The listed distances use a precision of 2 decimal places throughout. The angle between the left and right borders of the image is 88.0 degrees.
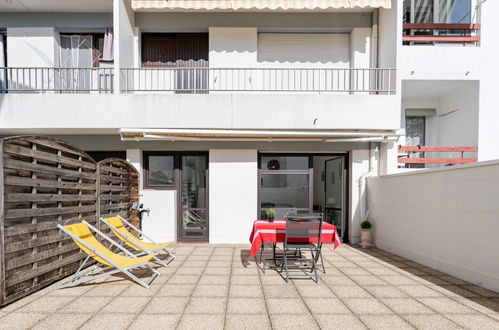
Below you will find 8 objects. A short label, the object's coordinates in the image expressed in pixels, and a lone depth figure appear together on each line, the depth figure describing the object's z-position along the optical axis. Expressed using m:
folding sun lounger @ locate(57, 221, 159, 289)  3.87
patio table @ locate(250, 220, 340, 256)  4.67
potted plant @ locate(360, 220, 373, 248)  6.96
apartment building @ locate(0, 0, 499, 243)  6.67
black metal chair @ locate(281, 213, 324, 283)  4.38
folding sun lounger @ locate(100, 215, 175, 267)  4.96
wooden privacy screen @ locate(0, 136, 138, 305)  3.46
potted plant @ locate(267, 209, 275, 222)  5.30
